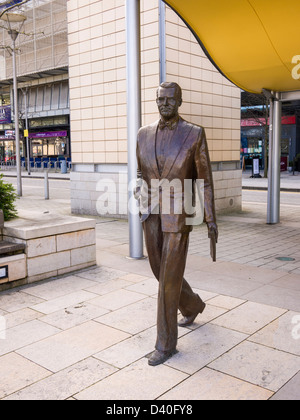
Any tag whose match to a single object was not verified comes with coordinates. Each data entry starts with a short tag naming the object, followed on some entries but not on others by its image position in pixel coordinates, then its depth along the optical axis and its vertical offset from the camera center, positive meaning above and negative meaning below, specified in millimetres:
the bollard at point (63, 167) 34194 +64
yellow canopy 6754 +2290
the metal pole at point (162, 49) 10234 +2791
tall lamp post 17500 +2277
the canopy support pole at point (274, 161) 10750 +120
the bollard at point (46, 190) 17205 -894
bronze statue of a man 3701 -177
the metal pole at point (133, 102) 7043 +1072
